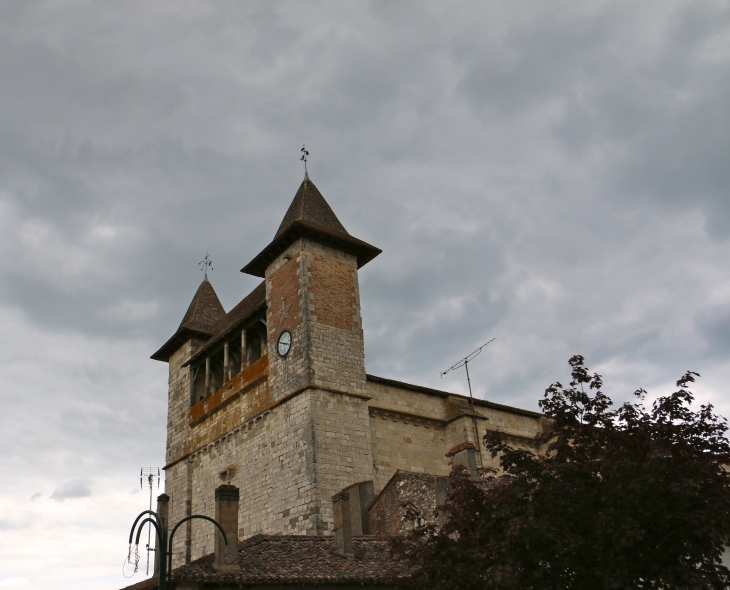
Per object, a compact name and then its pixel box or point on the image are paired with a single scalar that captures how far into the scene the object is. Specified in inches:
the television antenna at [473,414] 946.9
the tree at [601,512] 397.7
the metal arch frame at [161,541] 487.5
